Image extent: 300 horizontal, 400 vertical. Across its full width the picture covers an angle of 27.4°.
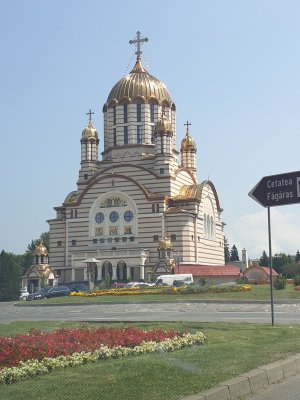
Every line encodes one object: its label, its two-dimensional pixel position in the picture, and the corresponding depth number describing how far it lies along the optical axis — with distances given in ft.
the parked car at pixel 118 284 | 198.48
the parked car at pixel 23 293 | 196.75
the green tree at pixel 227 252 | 372.99
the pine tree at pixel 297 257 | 324.76
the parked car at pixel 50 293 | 173.78
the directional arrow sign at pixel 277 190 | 48.71
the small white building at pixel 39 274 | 228.43
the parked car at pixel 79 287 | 188.80
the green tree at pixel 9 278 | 215.92
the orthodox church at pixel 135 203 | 223.10
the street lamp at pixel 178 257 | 217.56
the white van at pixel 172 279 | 193.06
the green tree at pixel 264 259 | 276.76
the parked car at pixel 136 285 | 177.58
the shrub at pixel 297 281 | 139.13
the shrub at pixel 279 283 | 129.59
